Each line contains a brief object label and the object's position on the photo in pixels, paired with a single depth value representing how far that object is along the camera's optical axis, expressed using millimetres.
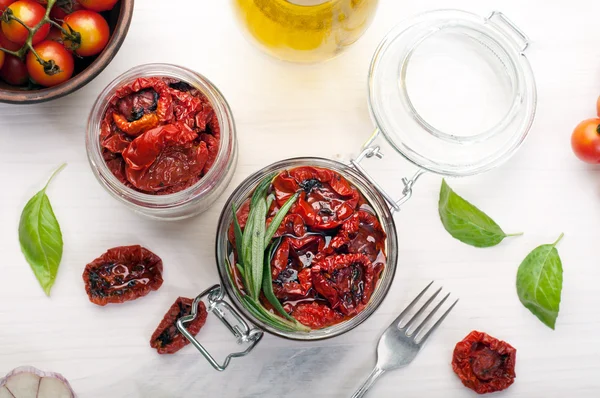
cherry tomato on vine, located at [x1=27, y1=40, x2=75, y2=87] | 544
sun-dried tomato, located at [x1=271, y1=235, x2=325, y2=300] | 518
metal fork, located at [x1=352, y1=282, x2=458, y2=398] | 579
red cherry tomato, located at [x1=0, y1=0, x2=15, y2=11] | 545
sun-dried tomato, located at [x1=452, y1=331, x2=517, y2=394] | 582
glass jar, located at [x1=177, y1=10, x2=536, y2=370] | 579
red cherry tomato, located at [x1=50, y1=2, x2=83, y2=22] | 556
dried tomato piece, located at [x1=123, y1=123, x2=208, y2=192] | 523
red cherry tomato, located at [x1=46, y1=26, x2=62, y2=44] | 555
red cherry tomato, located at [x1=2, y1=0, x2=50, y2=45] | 538
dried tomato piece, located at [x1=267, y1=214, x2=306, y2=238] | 522
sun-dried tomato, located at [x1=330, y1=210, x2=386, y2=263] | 524
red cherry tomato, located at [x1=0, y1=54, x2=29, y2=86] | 559
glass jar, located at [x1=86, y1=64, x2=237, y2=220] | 529
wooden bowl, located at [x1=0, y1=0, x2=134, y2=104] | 538
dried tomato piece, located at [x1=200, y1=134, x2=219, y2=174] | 532
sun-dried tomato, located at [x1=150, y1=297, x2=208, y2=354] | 573
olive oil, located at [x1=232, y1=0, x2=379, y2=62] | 516
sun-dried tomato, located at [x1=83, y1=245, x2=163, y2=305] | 574
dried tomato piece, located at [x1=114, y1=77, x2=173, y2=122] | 527
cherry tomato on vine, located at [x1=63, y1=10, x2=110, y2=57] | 544
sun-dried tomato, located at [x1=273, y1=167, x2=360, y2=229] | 526
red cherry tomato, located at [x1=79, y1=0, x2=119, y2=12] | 551
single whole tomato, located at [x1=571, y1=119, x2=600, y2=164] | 579
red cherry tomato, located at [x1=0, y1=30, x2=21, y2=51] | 553
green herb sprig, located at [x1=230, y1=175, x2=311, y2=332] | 509
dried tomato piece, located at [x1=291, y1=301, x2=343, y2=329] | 519
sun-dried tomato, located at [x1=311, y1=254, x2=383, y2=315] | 516
